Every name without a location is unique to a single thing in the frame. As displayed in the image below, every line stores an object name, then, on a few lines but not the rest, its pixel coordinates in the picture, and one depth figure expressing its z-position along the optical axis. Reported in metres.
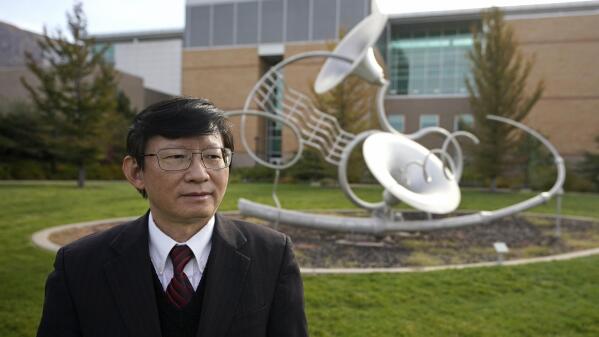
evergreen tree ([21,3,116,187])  18.83
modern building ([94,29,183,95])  45.09
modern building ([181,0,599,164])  29.75
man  1.53
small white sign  6.12
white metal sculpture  8.05
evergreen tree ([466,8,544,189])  22.12
